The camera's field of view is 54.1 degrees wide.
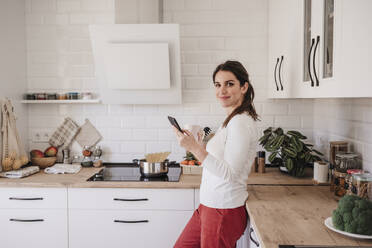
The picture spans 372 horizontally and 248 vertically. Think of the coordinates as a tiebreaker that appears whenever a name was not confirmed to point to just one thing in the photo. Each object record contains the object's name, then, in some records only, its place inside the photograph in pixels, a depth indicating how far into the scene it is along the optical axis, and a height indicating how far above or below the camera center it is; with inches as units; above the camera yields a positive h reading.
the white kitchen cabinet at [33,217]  100.3 -31.1
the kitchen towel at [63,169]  110.8 -19.7
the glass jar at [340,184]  78.9 -17.6
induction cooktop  103.4 -21.0
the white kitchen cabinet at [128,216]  99.3 -30.5
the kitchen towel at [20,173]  103.8 -19.5
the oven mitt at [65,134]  126.3 -10.0
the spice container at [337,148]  87.7 -10.6
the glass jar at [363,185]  69.6 -15.7
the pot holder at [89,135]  126.3 -10.4
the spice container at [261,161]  109.7 -17.1
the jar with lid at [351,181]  72.4 -15.8
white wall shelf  120.0 +1.4
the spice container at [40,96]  122.6 +3.1
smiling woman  71.6 -11.0
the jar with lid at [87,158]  119.6 -17.7
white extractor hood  106.6 +14.3
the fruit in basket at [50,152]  121.9 -15.7
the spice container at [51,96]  123.0 +3.1
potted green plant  98.2 -12.9
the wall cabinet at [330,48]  52.8 +9.7
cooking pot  106.3 -18.8
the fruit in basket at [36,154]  119.0 -15.9
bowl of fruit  118.2 -17.1
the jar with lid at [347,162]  81.0 -13.1
